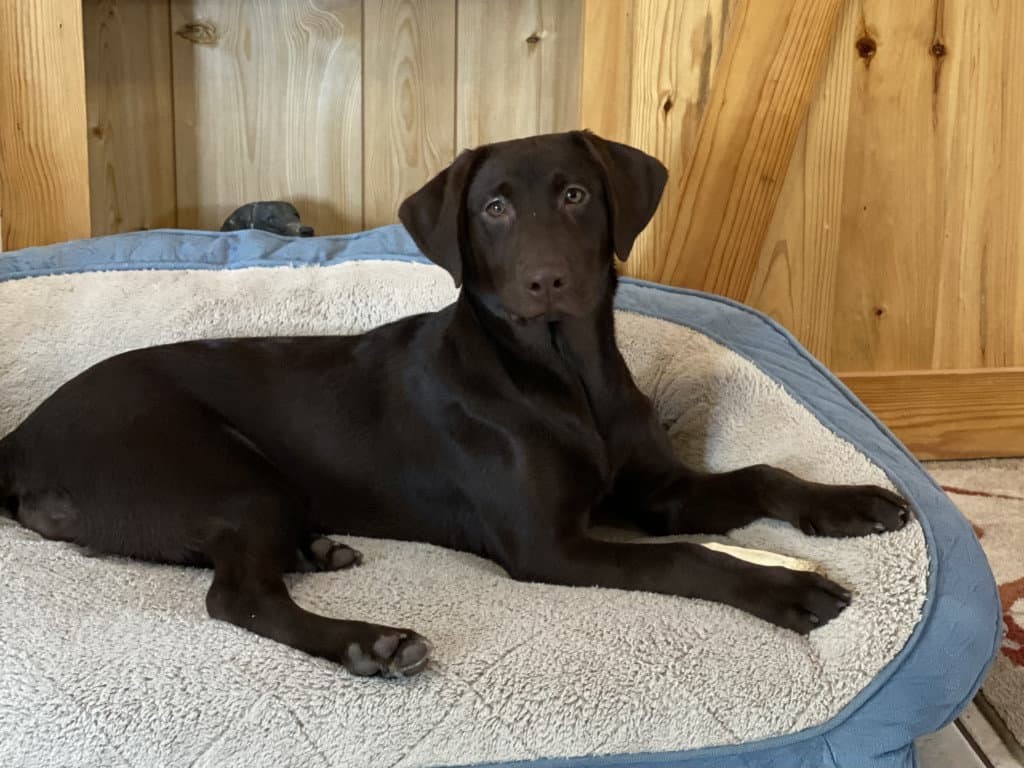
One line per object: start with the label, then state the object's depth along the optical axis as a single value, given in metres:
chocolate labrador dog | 1.83
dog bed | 1.48
